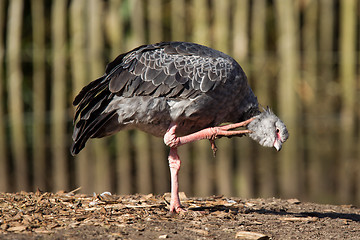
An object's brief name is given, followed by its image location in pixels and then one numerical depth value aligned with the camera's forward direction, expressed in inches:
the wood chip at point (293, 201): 573.6
